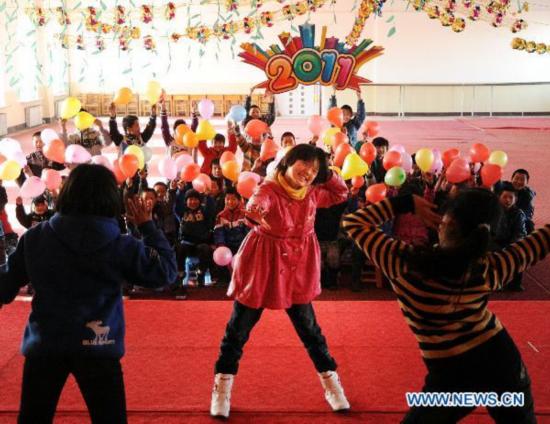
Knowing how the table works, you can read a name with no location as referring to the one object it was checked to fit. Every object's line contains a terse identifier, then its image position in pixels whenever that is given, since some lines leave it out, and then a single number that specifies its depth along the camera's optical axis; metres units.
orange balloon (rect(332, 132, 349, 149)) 5.99
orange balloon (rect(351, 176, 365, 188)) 5.51
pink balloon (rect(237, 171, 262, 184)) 4.97
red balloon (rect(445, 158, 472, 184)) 5.32
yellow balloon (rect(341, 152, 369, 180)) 5.24
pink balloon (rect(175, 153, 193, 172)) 5.73
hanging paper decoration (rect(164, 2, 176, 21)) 11.27
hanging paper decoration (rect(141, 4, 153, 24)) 11.31
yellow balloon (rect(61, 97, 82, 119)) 6.25
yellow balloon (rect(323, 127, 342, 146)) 6.34
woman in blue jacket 1.95
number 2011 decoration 6.93
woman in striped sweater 1.87
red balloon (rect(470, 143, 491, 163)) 6.06
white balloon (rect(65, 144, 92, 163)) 5.41
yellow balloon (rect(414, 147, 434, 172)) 5.79
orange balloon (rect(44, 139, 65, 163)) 5.61
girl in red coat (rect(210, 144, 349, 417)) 2.84
